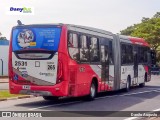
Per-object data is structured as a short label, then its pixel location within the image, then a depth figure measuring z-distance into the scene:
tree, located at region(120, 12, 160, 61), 69.12
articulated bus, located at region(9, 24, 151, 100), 15.91
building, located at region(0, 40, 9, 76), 46.06
